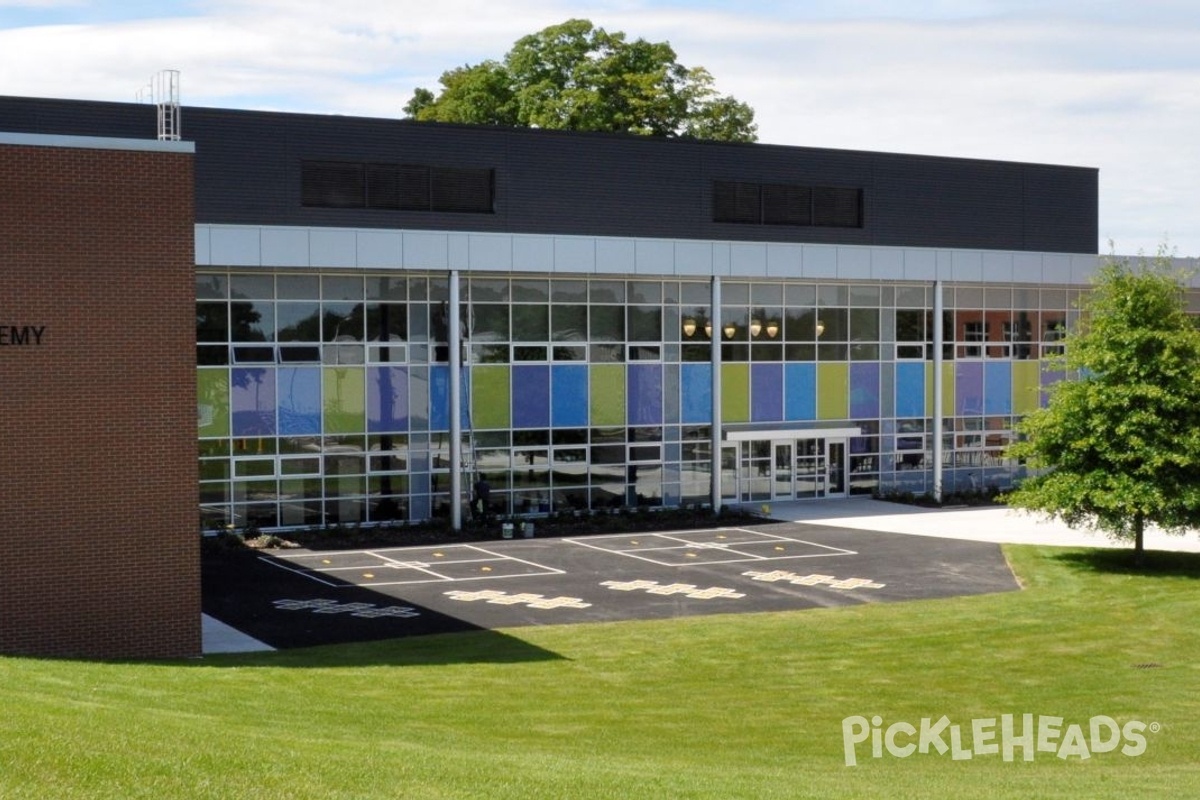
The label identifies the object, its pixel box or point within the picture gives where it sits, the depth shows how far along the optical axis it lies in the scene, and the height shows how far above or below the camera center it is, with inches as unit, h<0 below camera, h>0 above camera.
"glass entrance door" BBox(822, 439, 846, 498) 1737.2 -93.3
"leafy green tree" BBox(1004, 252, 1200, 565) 1180.5 -30.9
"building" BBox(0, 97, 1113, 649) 1417.3 +71.3
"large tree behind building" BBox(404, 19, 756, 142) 2571.4 +499.7
